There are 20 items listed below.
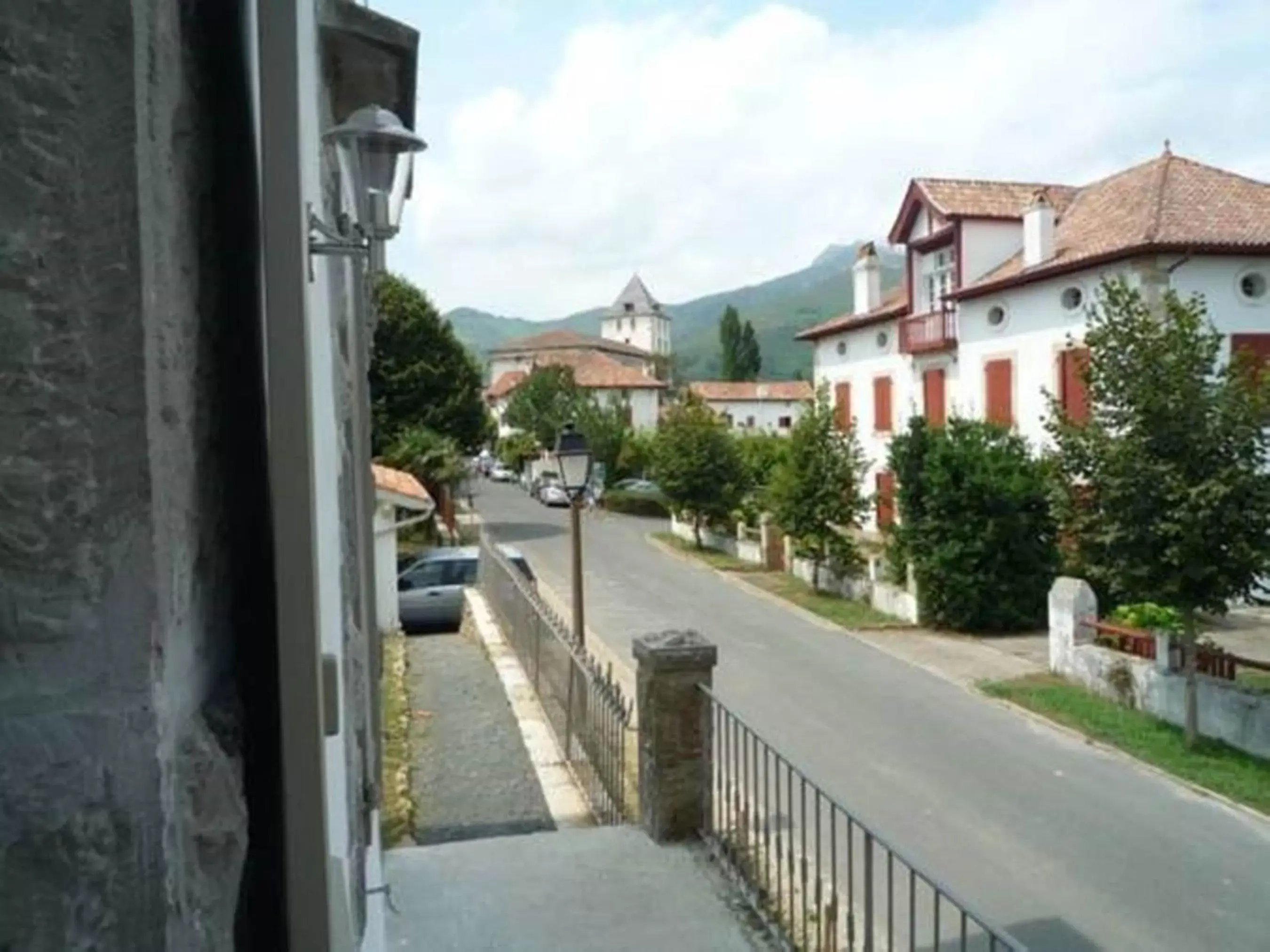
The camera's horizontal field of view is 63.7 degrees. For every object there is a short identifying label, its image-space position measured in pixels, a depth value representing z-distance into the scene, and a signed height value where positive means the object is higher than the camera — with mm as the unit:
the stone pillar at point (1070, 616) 13844 -2503
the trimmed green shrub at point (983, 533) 17125 -1648
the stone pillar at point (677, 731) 5039 -1422
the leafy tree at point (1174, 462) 10617 -339
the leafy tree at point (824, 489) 21609 -1052
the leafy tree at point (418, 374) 31109 +2384
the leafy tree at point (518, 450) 57531 -112
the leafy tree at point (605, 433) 46475 +596
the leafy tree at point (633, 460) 47000 -695
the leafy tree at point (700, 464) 29078 -614
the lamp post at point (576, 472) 9852 -244
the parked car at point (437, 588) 17328 -2385
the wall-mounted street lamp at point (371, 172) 2961 +877
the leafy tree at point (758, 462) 27562 -619
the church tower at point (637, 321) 125375 +15372
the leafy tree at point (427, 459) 27719 -223
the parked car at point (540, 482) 38934 -1573
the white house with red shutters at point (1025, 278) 18719 +3162
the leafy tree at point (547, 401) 54931 +2591
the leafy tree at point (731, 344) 81250 +7806
